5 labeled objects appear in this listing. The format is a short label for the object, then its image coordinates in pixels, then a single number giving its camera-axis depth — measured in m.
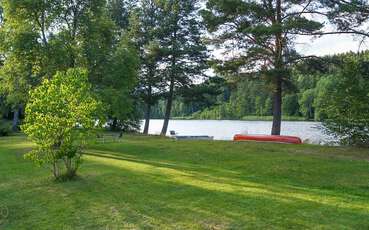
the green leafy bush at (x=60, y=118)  9.06
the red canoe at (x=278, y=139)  19.41
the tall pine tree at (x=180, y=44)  30.73
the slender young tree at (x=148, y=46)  31.41
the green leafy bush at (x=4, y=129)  29.44
